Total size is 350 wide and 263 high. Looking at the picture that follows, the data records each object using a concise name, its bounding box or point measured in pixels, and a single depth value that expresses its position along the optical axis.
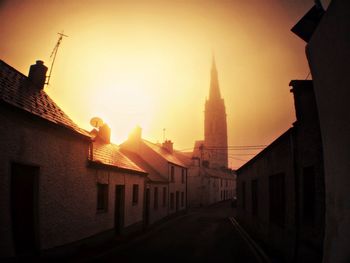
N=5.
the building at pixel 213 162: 50.18
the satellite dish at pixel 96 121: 18.84
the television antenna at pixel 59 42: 14.81
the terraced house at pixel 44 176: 8.21
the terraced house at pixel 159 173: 26.75
